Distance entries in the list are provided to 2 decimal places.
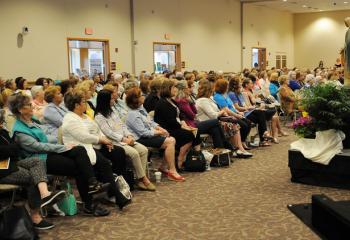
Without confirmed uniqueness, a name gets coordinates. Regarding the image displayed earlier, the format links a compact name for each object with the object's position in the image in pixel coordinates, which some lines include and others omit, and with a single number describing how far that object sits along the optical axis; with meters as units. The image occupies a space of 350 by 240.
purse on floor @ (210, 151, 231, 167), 6.72
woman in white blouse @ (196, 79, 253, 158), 7.05
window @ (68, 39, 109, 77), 14.12
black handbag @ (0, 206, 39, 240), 3.48
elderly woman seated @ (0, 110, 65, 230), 4.17
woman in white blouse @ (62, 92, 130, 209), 4.77
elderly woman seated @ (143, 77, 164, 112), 7.03
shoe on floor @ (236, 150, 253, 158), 7.28
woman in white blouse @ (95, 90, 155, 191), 5.35
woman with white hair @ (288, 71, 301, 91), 12.09
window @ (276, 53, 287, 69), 25.31
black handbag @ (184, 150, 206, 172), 6.42
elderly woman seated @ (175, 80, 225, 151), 6.68
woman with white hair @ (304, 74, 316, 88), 12.43
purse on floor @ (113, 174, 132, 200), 4.81
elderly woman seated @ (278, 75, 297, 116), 9.75
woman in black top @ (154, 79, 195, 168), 6.21
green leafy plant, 5.47
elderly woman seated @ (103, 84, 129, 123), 6.08
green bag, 4.64
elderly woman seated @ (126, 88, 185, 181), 5.83
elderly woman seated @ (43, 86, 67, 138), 5.45
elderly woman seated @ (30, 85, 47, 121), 6.15
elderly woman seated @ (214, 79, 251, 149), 7.55
